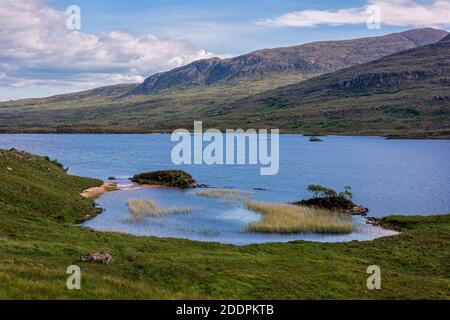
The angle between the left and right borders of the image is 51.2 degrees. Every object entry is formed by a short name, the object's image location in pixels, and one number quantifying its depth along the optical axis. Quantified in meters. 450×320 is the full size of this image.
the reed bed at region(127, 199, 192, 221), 68.69
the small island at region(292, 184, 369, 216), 74.69
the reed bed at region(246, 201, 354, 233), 61.35
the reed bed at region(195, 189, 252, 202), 85.50
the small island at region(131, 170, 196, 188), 99.44
